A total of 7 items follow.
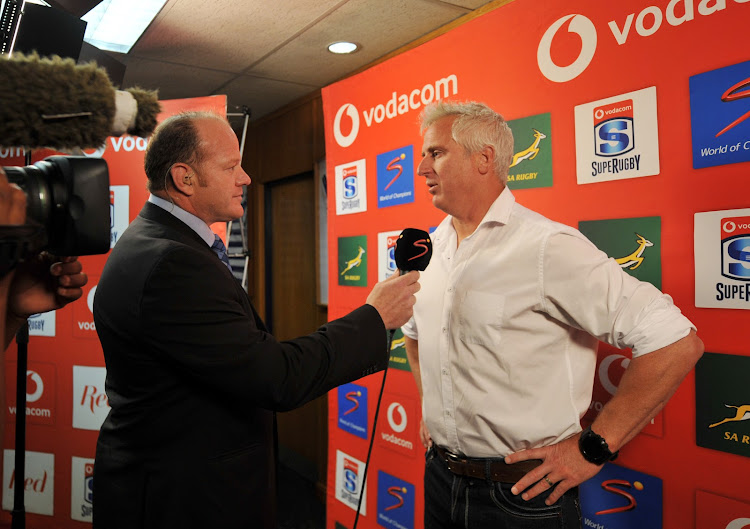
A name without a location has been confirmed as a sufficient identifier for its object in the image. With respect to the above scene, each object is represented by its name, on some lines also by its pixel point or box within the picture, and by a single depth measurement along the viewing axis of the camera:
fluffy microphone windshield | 0.62
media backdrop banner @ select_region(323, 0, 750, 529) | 1.33
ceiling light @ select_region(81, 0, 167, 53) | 2.69
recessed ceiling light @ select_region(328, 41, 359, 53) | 3.19
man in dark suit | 1.10
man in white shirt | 1.27
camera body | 0.79
